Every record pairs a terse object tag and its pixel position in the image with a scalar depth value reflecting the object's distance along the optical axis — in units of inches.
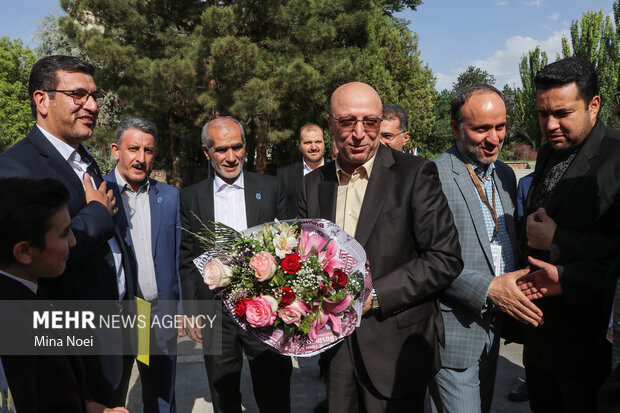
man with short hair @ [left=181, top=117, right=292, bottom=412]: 124.5
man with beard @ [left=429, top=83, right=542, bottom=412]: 98.9
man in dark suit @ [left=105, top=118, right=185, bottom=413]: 132.2
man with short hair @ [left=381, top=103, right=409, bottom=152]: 186.4
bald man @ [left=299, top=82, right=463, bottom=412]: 84.9
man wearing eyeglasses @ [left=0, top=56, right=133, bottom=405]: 89.0
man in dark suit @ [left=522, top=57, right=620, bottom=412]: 82.9
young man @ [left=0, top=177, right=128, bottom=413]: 60.3
